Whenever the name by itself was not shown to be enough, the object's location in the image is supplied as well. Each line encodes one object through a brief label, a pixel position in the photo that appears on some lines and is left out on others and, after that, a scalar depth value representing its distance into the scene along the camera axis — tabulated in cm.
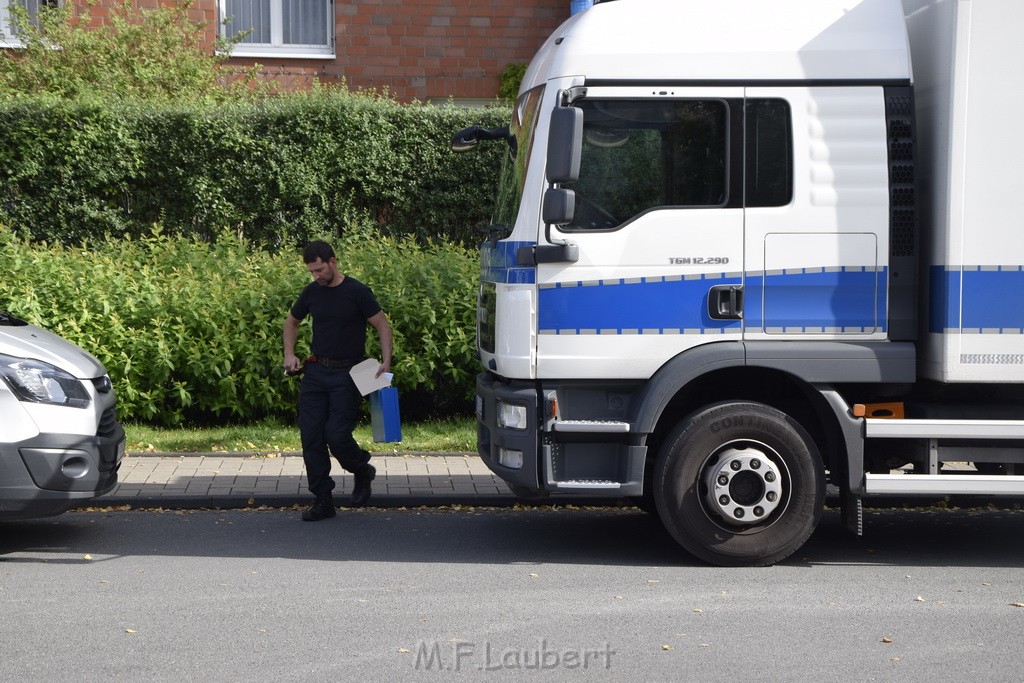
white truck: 1271
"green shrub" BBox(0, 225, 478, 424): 2077
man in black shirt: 1552
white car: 1289
